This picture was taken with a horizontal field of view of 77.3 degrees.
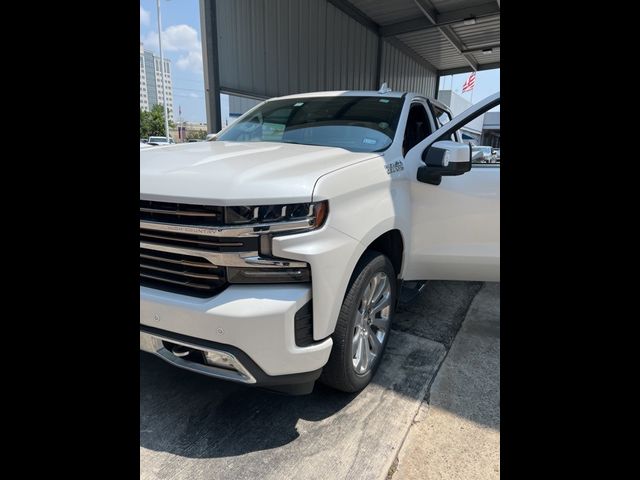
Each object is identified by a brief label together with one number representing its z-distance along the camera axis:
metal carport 8.01
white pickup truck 1.74
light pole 25.36
